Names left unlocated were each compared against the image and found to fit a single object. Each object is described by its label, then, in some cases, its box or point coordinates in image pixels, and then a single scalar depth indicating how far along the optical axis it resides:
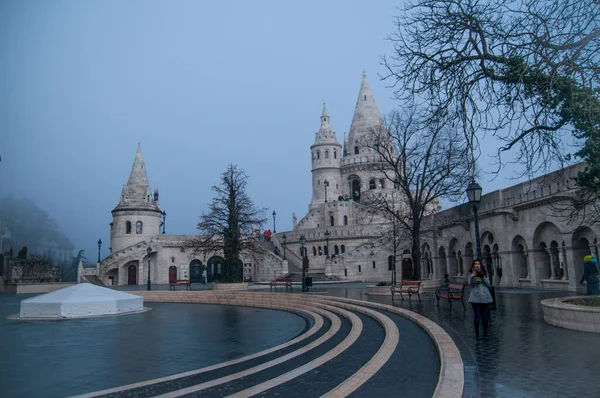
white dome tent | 18.98
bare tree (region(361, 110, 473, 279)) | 23.66
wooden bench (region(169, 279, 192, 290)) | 31.64
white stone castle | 21.78
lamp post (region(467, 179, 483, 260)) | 14.17
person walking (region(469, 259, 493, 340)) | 9.28
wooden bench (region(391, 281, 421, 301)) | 18.55
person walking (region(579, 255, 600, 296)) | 13.25
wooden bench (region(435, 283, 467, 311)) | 14.21
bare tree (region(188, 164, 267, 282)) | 31.62
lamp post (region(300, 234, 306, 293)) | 25.82
